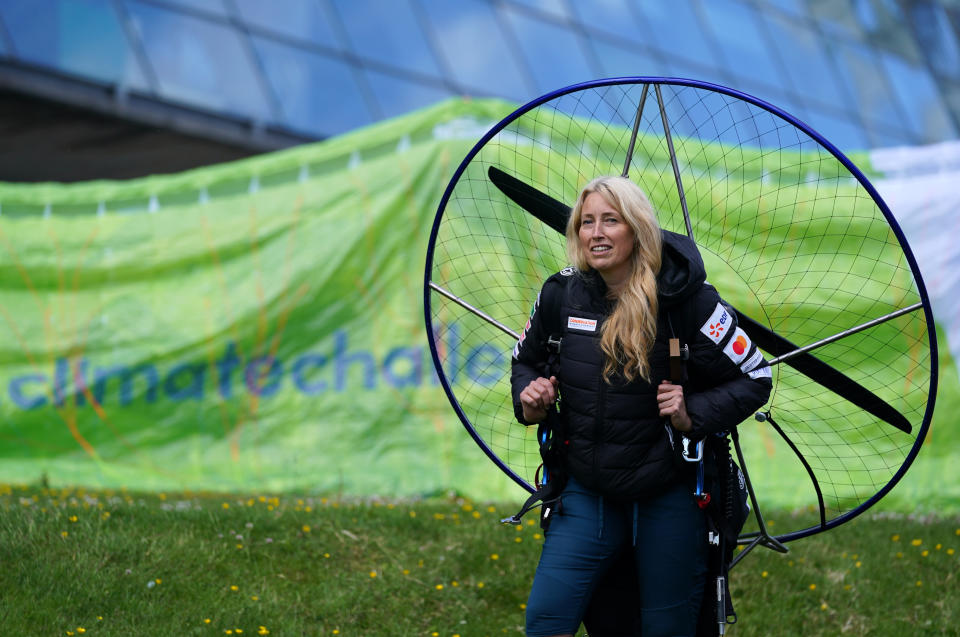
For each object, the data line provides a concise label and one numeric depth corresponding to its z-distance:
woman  7.11
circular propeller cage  12.84
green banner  15.10
